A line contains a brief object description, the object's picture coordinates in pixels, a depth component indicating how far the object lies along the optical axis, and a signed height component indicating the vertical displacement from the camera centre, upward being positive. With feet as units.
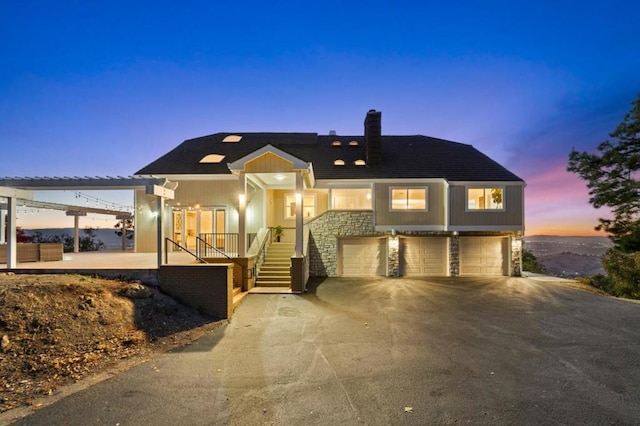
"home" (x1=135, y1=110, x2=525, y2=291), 50.24 +0.39
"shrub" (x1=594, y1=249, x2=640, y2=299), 47.70 -8.91
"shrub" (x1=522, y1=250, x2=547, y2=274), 71.39 -11.00
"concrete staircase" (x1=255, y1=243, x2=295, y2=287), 38.50 -6.54
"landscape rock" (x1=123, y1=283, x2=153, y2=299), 25.79 -6.31
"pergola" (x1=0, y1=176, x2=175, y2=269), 31.17 +3.74
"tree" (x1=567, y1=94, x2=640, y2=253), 50.60 +6.46
